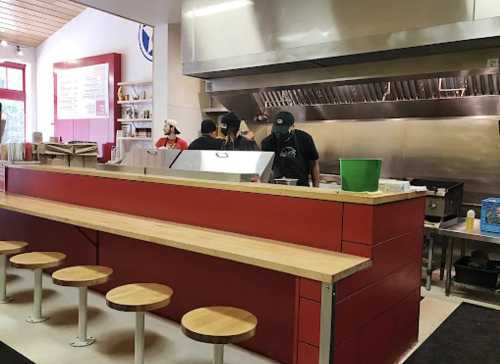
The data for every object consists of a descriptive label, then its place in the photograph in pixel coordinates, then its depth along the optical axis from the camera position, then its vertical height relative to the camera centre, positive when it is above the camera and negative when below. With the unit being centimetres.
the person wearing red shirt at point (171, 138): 491 +6
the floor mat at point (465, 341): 261 -129
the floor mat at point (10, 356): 243 -127
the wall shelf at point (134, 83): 733 +105
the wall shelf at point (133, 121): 723 +38
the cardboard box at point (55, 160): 441 -21
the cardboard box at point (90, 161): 434 -21
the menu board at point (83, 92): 829 +100
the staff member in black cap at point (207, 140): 436 +4
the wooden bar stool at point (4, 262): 331 -99
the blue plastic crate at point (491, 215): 356 -54
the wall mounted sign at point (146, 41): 730 +179
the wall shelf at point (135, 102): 732 +73
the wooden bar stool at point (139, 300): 220 -84
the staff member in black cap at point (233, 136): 406 +9
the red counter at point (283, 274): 205 -74
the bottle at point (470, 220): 374 -62
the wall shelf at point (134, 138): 686 +7
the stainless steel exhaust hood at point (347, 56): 325 +80
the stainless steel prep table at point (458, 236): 348 -71
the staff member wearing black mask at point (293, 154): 383 -6
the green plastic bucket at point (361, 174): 216 -13
